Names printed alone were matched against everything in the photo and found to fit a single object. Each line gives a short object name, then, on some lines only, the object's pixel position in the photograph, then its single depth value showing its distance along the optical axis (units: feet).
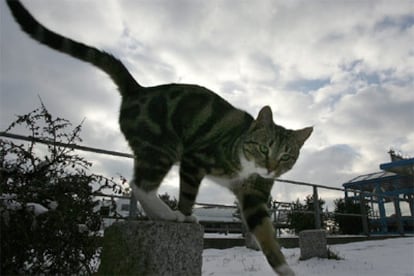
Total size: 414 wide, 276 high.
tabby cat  1.81
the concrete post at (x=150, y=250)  1.60
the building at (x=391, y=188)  24.04
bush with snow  1.79
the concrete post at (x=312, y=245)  4.26
